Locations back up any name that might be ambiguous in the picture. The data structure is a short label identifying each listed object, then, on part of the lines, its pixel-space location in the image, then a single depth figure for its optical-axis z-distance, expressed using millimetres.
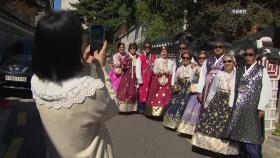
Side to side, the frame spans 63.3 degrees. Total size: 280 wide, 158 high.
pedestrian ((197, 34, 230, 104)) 3679
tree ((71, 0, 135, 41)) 19030
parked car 6693
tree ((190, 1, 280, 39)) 5734
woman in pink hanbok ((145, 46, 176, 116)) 5095
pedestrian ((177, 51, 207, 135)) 4135
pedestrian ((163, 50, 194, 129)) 4444
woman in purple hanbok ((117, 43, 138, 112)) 5475
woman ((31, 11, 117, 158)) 1130
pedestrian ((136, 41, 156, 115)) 5444
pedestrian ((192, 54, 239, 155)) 3408
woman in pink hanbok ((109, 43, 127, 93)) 5508
